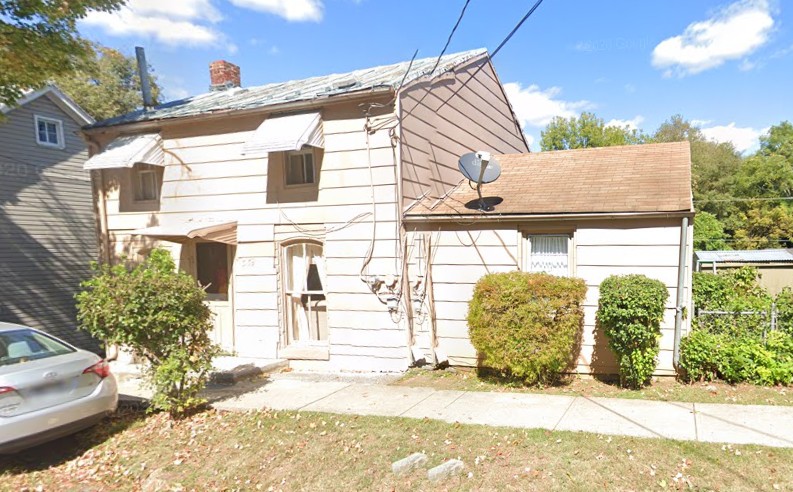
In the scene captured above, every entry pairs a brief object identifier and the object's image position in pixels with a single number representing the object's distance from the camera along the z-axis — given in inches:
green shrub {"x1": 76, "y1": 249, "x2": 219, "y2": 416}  241.1
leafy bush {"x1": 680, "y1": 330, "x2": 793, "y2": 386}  266.5
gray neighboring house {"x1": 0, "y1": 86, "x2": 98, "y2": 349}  589.3
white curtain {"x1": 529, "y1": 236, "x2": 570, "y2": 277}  317.4
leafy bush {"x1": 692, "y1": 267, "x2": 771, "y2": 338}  279.3
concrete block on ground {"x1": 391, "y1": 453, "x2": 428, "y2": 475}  186.5
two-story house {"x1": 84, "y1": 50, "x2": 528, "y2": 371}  337.7
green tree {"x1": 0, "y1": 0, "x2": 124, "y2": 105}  355.3
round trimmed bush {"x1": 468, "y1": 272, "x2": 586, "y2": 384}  272.2
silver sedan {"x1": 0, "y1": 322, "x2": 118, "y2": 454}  203.9
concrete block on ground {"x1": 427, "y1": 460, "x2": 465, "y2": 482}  179.3
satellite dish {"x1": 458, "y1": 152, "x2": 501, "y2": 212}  338.5
